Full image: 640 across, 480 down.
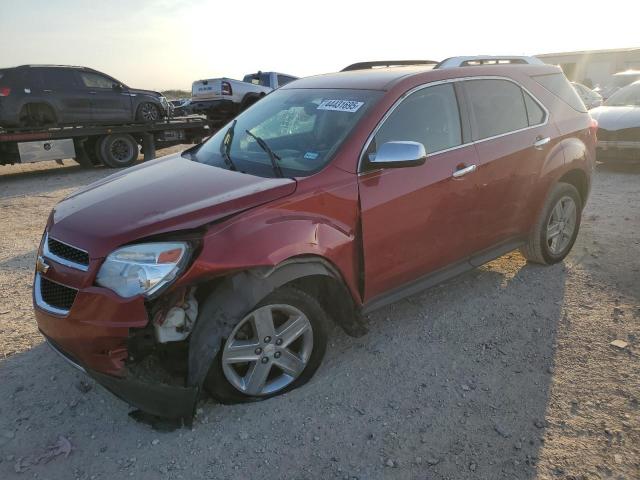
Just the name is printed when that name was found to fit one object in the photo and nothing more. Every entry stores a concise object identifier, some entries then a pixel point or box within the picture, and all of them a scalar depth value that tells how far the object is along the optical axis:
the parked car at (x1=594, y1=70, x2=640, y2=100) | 14.48
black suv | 10.59
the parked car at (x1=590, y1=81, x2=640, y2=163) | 8.76
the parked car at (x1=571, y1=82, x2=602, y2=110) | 16.04
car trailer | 10.35
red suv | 2.58
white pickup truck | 16.77
